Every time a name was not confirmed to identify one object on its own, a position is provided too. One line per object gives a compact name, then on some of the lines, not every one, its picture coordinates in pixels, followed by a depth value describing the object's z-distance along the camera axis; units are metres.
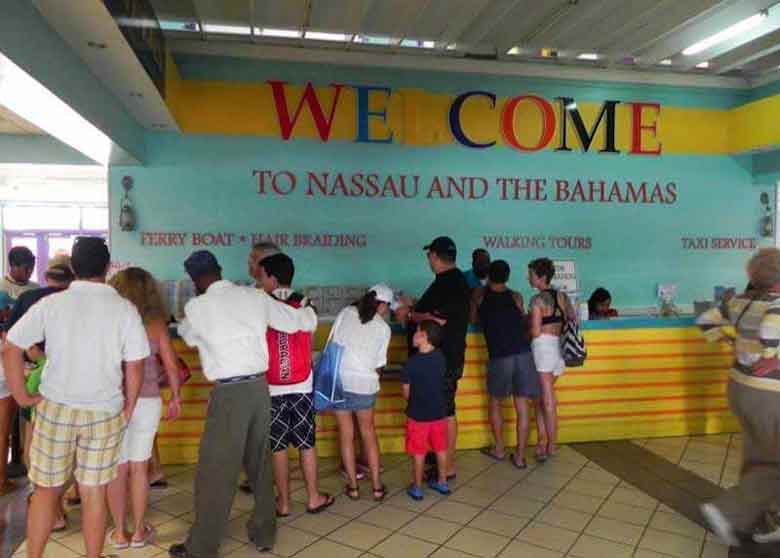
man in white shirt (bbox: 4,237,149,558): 2.47
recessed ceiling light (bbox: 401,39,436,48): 5.67
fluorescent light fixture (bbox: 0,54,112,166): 2.79
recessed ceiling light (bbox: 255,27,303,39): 5.38
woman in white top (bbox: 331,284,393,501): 3.61
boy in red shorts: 3.63
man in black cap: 3.82
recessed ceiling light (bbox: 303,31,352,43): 5.46
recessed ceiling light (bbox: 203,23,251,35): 5.29
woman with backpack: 4.23
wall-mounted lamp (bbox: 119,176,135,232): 5.51
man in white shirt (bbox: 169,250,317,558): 2.82
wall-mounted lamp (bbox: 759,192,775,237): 7.05
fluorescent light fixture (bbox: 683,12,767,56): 4.93
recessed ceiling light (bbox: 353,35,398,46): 5.53
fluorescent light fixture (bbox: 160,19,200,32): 5.17
